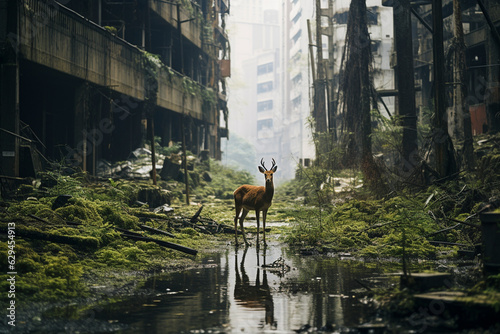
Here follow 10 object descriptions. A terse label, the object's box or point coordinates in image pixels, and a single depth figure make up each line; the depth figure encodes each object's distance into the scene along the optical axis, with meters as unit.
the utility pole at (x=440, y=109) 15.85
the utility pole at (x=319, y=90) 41.09
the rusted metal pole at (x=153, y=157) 22.77
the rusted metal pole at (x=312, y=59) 39.28
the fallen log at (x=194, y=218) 17.55
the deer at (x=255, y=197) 14.92
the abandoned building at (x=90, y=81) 17.34
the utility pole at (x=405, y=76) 20.73
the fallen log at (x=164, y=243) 11.28
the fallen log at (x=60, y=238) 9.72
